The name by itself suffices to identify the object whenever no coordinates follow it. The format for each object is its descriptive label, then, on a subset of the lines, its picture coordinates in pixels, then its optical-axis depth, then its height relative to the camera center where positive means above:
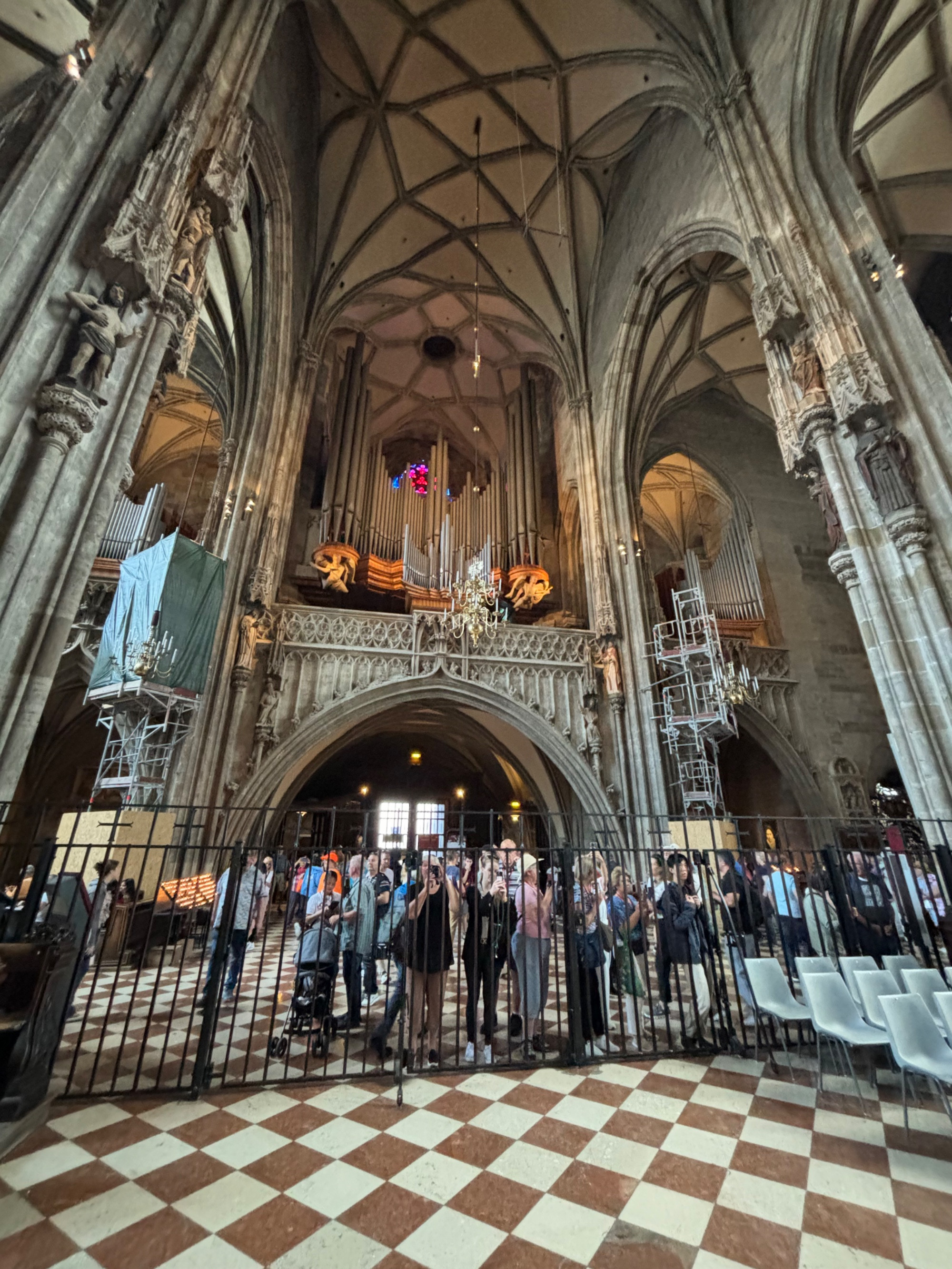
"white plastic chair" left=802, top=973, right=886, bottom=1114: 3.33 -0.92
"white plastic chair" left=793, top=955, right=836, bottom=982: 4.07 -0.74
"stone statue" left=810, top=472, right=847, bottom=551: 6.34 +3.82
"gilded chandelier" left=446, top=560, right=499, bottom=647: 10.04 +4.40
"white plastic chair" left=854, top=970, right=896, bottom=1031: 3.36 -0.77
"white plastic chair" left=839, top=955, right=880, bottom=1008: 3.93 -0.72
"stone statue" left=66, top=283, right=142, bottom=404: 4.32 +3.77
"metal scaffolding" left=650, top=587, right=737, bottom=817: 10.00 +2.65
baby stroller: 3.93 -0.97
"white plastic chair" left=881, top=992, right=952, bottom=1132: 2.84 -0.90
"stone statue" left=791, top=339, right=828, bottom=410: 6.50 +5.41
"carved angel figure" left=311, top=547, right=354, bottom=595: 11.97 +5.82
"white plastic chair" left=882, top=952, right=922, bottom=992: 4.11 -0.74
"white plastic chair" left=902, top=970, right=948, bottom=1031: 3.53 -0.75
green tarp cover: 7.73 +3.26
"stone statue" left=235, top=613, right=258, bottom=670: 9.46 +3.37
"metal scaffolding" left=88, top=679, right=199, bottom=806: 7.39 +1.68
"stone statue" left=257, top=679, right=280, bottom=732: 9.59 +2.37
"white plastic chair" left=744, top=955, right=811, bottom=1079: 3.86 -0.87
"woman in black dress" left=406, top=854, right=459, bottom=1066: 3.82 -0.57
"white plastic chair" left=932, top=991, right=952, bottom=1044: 2.78 -0.69
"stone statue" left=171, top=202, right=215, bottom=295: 5.59 +5.83
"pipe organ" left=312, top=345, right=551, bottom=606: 12.98 +8.37
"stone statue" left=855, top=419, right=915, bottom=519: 5.73 +3.82
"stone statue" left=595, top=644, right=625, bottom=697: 11.16 +3.50
